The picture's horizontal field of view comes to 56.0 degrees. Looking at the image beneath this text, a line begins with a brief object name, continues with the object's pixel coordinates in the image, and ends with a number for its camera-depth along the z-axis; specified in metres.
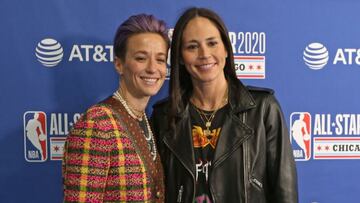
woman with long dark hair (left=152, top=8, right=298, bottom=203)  1.10
